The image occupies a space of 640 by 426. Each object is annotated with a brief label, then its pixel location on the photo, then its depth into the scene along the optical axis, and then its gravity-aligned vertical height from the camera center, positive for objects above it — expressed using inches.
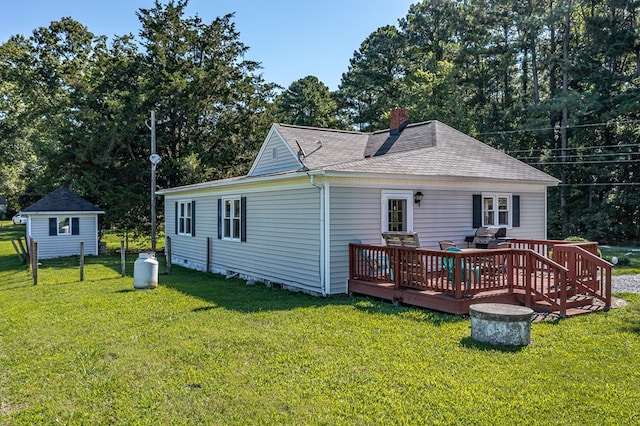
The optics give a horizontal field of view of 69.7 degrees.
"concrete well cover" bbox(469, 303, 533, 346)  230.7 -60.6
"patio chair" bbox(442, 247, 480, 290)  298.7 -41.6
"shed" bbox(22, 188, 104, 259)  757.3 -26.4
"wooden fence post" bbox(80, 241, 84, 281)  496.2 -68.7
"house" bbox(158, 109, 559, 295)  377.7 +6.3
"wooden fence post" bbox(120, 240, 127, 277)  524.6 -65.3
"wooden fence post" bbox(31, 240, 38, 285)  469.1 -59.9
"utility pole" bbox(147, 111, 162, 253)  690.1 +40.9
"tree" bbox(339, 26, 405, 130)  1545.3 +445.5
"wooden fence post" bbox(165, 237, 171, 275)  550.3 -62.6
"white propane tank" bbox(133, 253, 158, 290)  425.4 -61.3
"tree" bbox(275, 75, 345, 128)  1483.8 +346.5
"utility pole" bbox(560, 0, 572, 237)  1062.4 +141.3
